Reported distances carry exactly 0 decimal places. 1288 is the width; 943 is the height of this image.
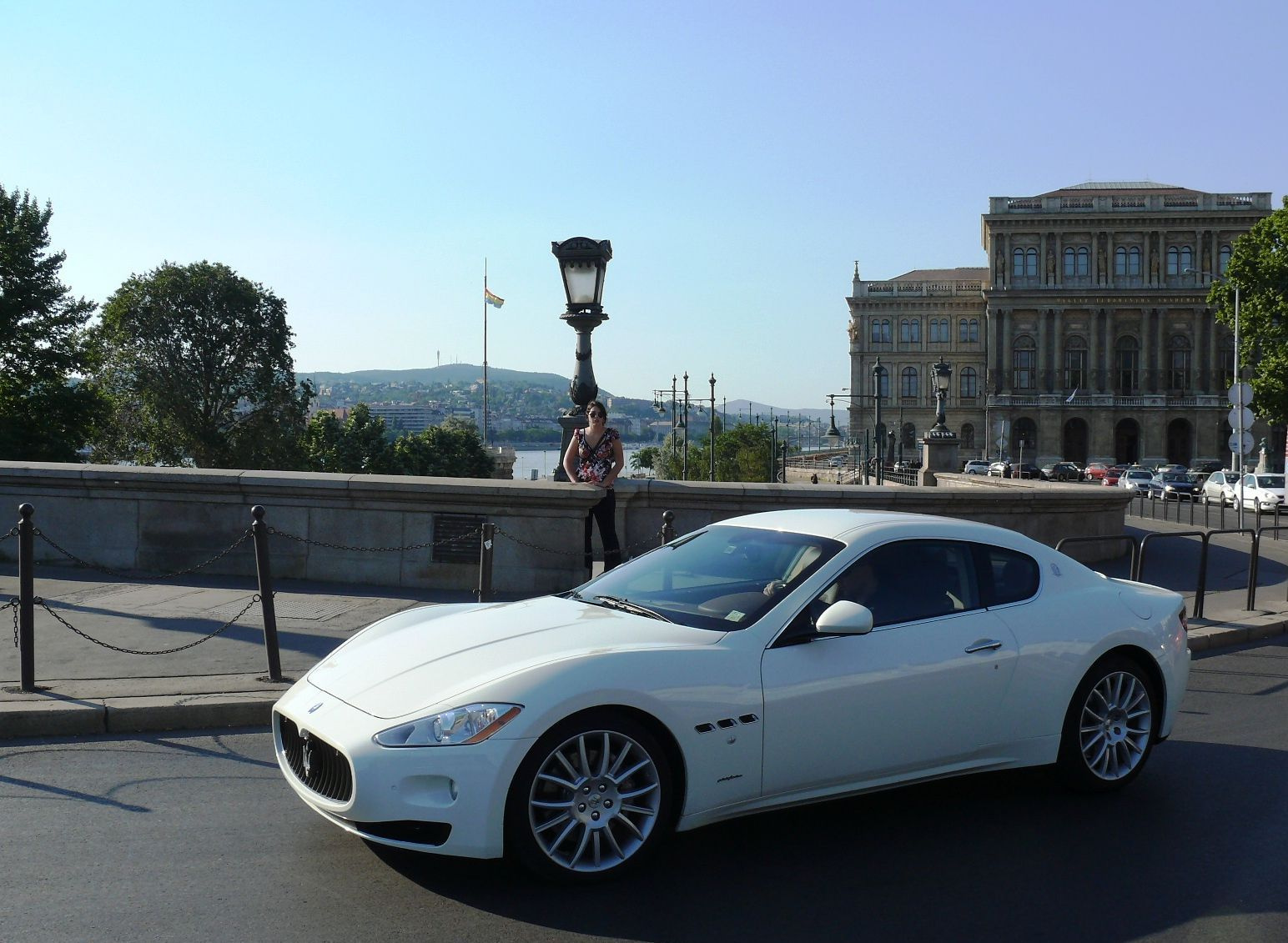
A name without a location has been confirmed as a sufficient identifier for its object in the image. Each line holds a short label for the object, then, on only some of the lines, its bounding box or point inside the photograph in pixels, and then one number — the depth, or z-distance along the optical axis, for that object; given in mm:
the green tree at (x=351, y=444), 81562
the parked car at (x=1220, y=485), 46031
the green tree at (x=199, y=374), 65812
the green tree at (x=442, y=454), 99125
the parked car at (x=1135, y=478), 60719
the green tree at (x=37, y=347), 46875
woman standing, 11883
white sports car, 4535
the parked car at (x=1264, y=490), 39938
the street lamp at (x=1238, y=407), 32825
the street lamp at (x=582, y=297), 13750
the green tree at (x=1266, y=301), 56000
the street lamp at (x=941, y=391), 34812
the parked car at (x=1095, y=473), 76750
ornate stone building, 105250
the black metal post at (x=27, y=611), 7414
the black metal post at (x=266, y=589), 7797
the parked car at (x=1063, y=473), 77119
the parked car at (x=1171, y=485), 54750
